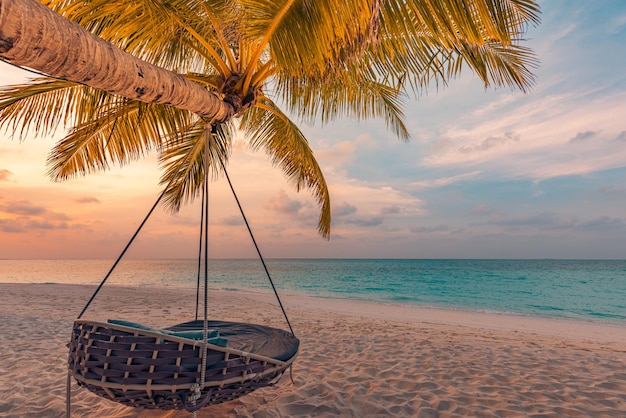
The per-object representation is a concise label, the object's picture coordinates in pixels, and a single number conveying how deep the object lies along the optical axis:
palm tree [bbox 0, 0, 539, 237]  1.61
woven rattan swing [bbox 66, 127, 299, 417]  1.88
